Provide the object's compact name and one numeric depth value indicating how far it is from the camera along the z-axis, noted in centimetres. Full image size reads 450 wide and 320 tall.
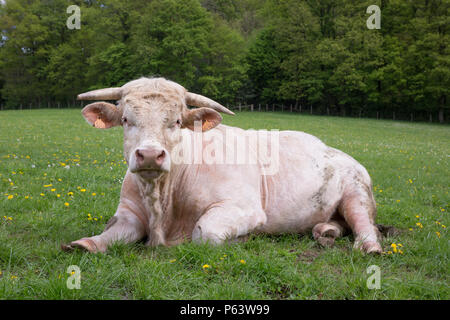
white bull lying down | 423
